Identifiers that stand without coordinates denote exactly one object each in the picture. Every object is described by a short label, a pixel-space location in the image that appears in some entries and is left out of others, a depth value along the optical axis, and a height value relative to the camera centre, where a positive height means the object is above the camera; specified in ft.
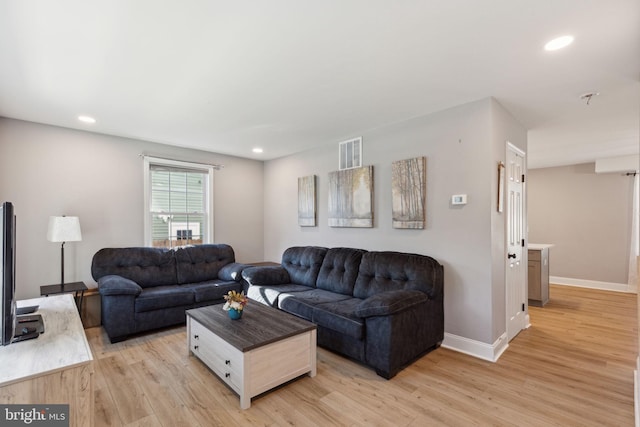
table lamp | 10.80 -0.53
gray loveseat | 10.69 -2.85
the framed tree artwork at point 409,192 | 10.79 +0.81
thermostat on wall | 9.80 +0.48
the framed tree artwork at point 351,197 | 12.60 +0.74
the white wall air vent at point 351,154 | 13.20 +2.73
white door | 10.66 -1.18
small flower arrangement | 8.55 -2.50
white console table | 3.84 -2.11
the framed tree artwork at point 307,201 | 15.33 +0.70
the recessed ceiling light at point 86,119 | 11.11 +3.62
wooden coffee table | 7.09 -3.45
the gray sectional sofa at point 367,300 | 8.30 -2.96
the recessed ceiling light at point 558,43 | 6.34 +3.70
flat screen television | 4.41 -0.81
